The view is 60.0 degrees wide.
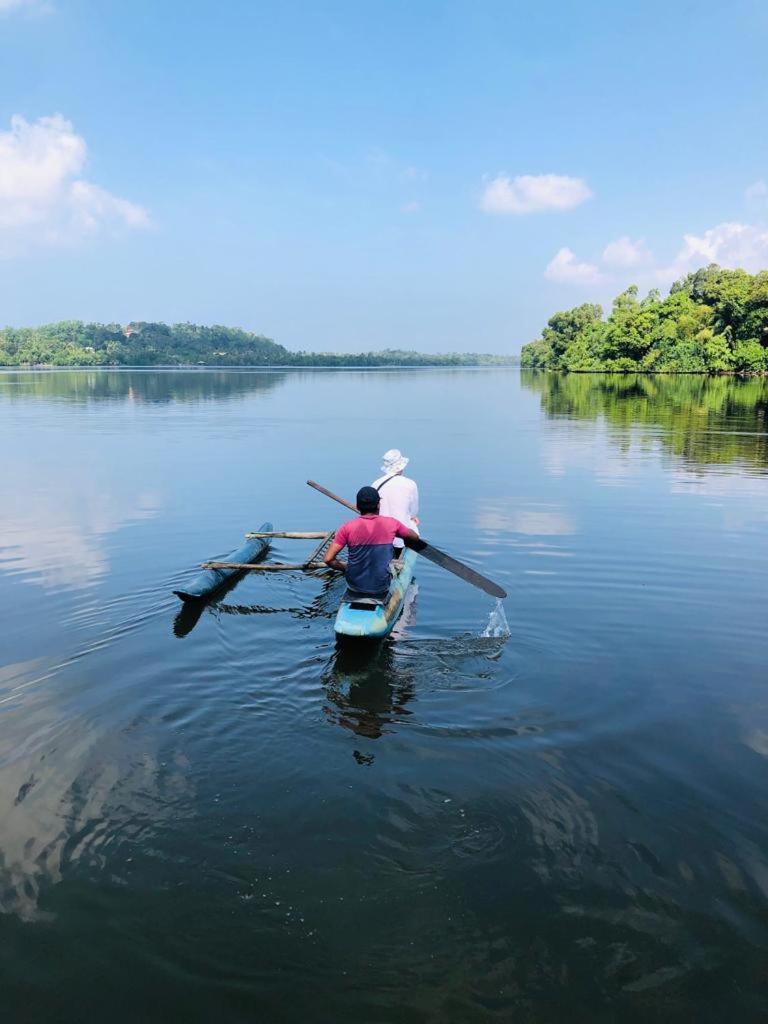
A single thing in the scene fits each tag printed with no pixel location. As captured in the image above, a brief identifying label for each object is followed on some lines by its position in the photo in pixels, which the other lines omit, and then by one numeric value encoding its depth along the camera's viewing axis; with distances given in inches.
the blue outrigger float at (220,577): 422.3
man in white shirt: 446.0
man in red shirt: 335.3
